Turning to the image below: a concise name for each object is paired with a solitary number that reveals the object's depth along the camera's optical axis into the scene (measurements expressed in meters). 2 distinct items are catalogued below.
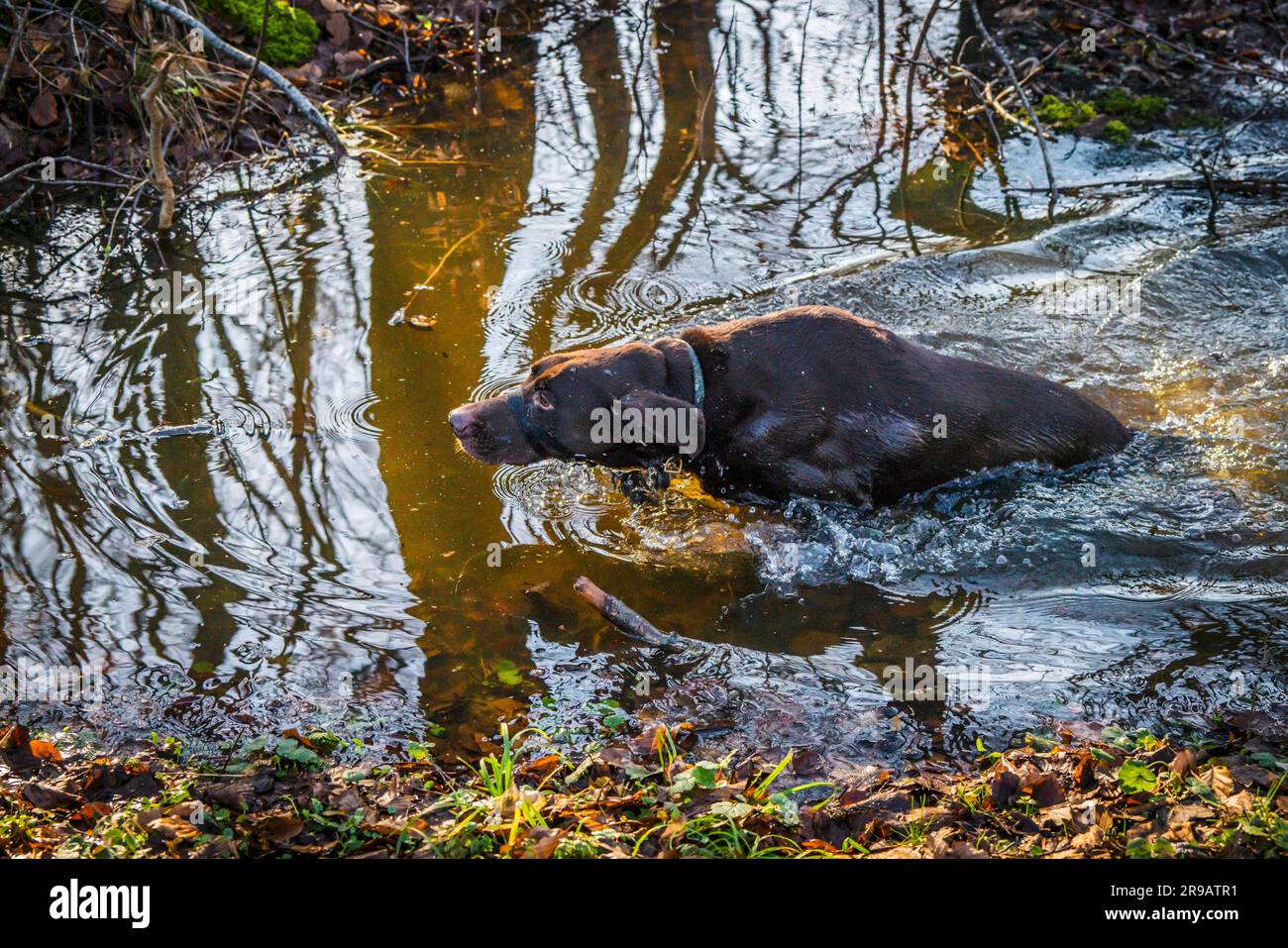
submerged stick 5.11
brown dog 5.59
